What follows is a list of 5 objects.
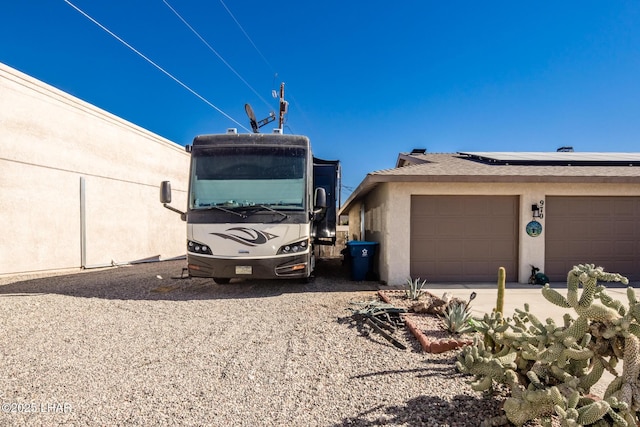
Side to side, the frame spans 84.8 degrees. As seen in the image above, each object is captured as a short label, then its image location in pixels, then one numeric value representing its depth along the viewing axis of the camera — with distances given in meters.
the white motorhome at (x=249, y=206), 6.80
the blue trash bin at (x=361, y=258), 8.85
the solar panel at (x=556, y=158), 9.35
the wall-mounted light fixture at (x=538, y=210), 8.23
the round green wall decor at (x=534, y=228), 8.23
